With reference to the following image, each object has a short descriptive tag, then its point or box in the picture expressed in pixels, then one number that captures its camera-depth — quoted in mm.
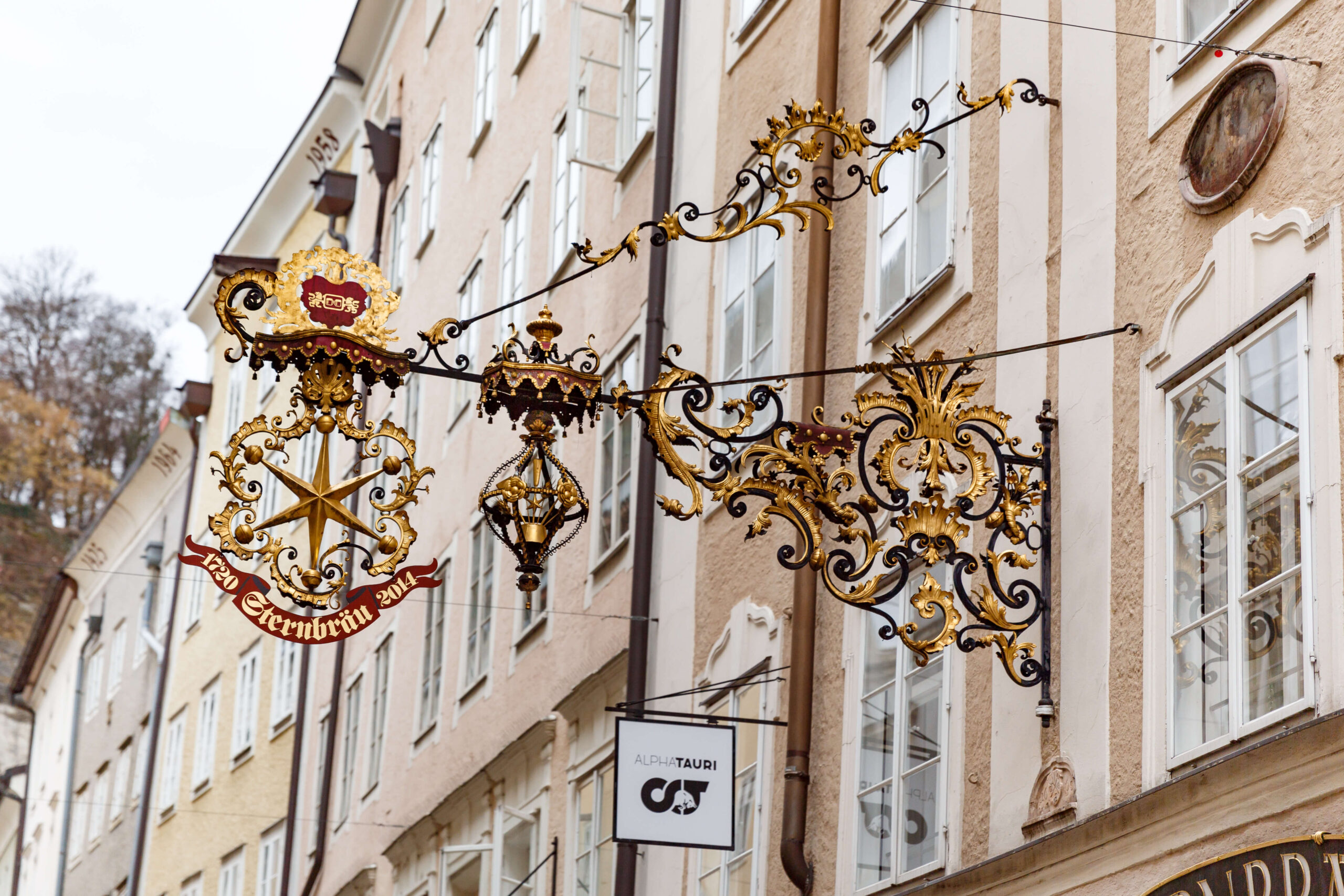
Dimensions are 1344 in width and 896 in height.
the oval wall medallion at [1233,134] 7988
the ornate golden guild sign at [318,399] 7699
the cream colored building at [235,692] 27859
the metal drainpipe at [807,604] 11195
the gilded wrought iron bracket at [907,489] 7957
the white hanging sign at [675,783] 11219
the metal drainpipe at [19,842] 47938
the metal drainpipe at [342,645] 24203
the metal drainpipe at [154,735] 33719
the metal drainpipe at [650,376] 14875
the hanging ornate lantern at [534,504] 7816
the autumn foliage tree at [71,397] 65312
